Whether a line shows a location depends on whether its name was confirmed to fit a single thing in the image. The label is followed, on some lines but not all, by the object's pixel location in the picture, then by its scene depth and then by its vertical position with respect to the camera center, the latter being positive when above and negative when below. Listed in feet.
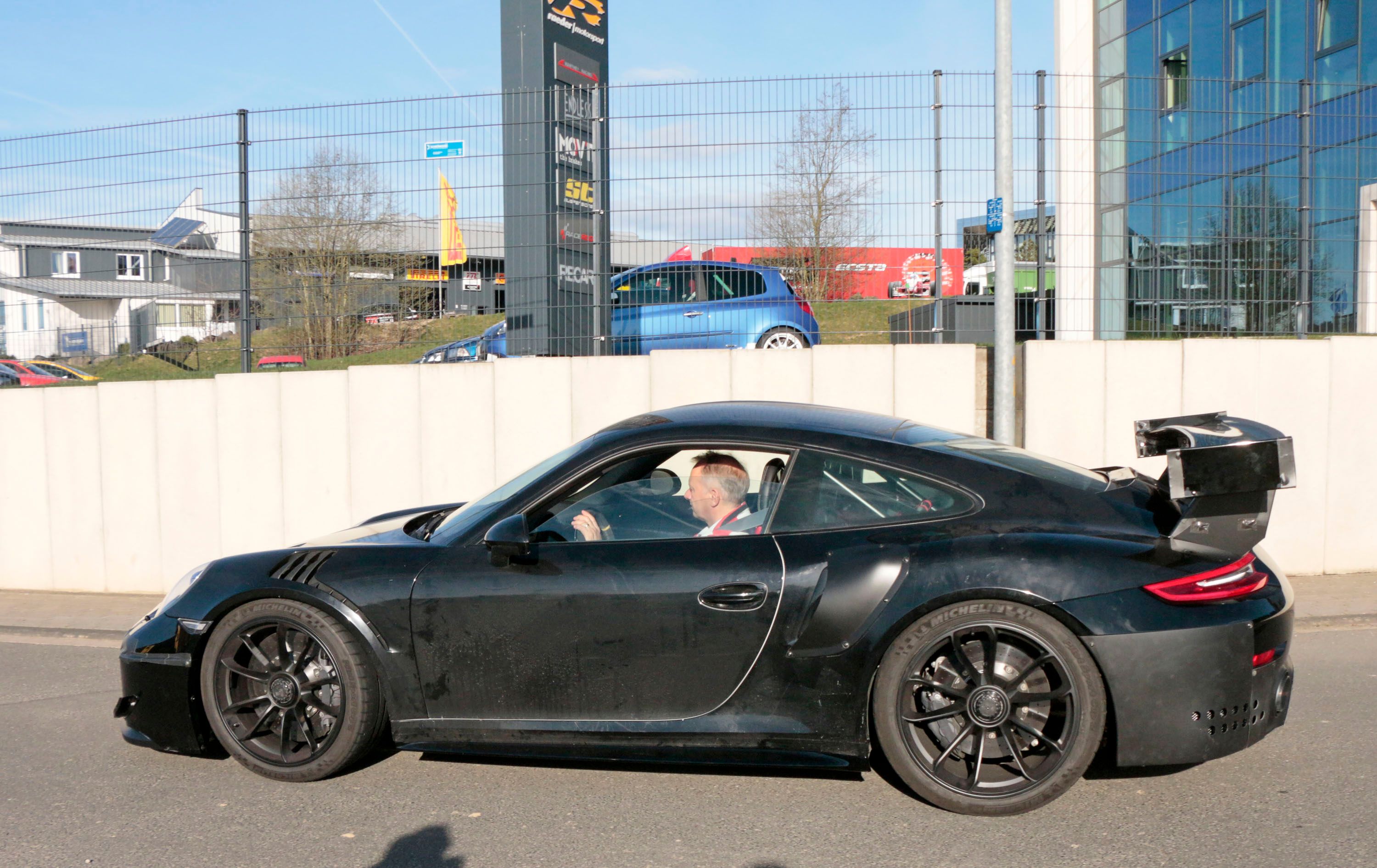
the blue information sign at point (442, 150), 27.94 +5.77
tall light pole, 25.20 +3.09
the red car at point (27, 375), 29.68 +0.24
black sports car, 11.76 -2.74
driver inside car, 13.28 -1.50
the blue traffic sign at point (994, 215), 25.80 +3.67
